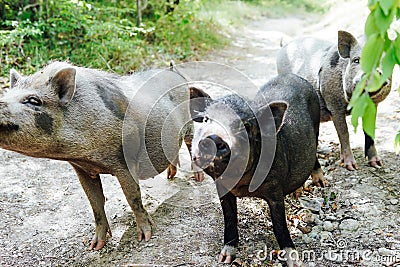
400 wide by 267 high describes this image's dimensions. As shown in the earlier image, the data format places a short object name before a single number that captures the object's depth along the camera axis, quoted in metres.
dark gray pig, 3.17
